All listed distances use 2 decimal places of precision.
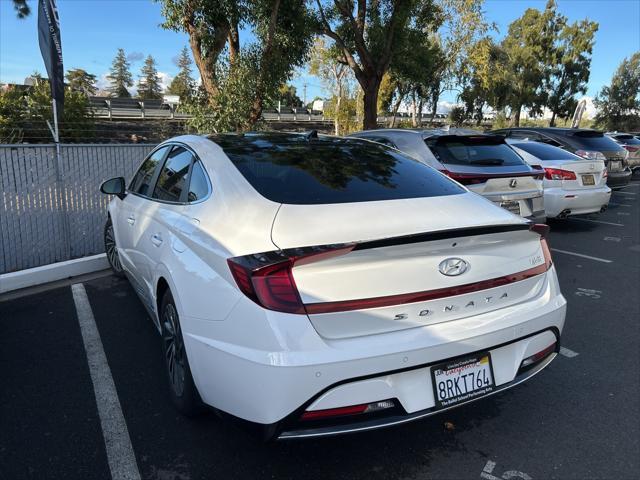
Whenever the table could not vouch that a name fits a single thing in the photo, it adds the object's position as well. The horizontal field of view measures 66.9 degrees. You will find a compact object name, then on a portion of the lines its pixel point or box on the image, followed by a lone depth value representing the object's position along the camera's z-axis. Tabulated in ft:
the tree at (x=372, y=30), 45.62
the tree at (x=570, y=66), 131.85
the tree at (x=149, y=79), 350.02
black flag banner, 19.83
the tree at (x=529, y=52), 131.03
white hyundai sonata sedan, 6.59
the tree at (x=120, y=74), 358.78
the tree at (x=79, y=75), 193.08
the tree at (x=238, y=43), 33.19
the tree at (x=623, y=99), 137.08
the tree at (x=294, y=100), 206.59
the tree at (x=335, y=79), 91.97
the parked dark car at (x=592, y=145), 33.55
